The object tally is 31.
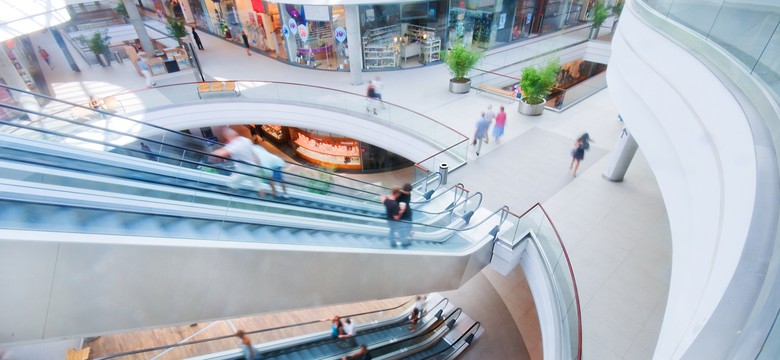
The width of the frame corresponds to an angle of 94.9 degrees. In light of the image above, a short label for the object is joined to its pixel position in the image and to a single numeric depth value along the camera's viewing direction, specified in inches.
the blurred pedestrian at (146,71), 562.0
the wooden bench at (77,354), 273.3
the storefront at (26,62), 543.2
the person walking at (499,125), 381.7
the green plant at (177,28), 660.1
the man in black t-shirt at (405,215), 230.1
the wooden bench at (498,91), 508.8
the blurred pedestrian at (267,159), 226.0
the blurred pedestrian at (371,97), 441.4
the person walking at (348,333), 281.9
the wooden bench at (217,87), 479.5
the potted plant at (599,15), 719.7
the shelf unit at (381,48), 608.1
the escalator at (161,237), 111.3
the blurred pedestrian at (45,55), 681.0
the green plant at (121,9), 805.2
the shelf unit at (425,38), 633.6
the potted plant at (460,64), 506.0
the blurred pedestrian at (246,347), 230.1
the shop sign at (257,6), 676.1
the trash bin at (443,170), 342.0
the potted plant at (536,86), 438.0
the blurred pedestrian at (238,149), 222.5
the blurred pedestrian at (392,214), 225.3
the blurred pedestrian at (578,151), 331.6
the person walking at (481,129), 366.3
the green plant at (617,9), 824.3
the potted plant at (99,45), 657.0
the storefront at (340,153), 602.2
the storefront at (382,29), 598.9
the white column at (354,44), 498.3
